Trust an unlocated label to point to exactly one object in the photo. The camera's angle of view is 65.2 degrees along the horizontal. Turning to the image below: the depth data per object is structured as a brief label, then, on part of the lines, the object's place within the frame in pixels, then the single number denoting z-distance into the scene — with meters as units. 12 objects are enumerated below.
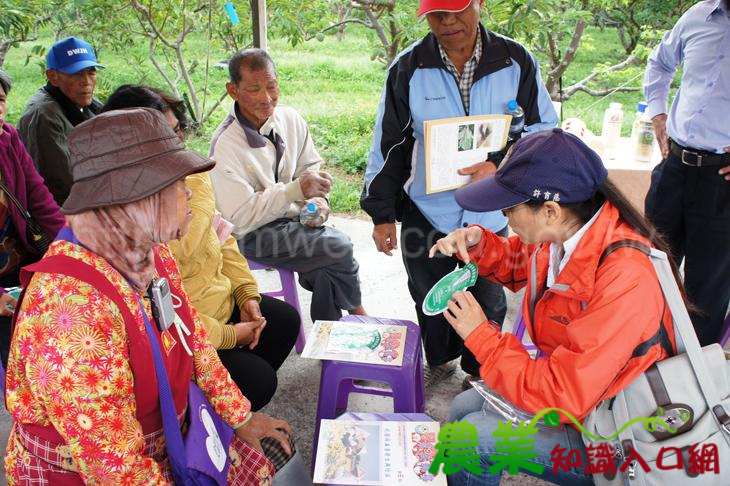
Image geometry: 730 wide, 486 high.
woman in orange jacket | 1.43
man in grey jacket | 3.15
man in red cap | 2.38
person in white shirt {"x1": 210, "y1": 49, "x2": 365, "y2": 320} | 2.72
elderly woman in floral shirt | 1.28
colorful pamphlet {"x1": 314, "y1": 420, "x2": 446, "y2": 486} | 1.66
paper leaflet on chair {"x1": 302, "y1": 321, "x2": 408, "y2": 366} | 2.17
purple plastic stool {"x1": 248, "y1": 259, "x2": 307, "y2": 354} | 2.99
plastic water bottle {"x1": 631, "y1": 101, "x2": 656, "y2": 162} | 3.50
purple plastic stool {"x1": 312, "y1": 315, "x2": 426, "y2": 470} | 2.17
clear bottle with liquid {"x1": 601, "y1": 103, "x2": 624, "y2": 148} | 3.68
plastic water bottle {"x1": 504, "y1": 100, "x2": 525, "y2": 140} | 2.43
